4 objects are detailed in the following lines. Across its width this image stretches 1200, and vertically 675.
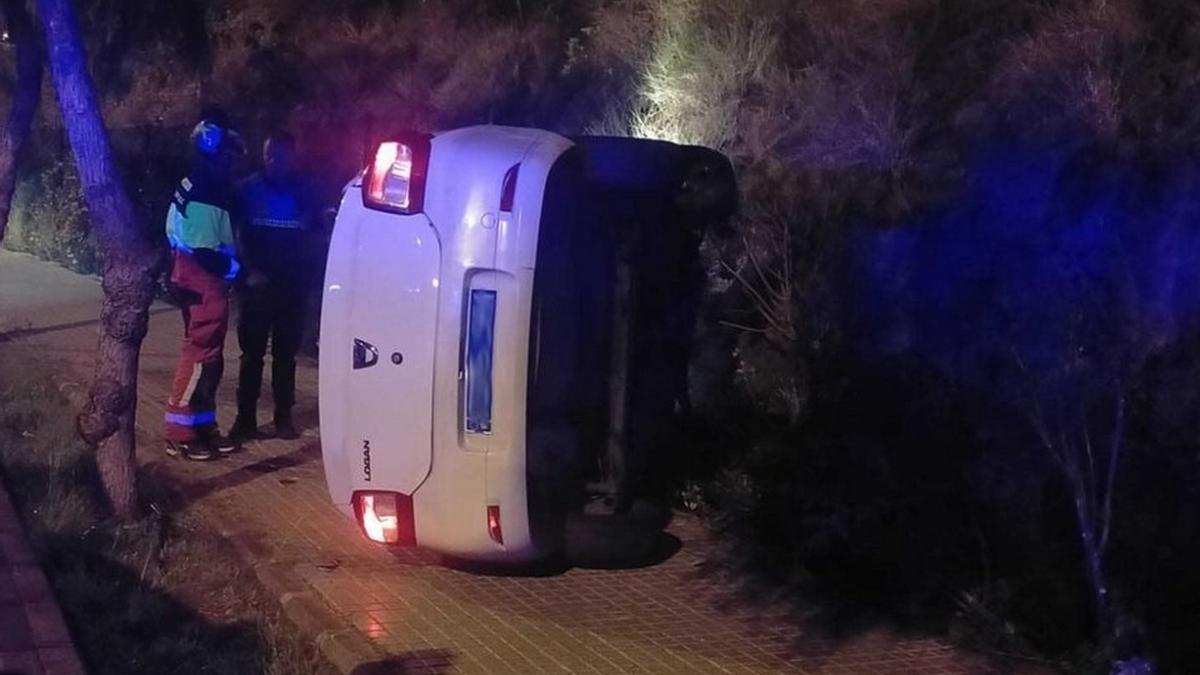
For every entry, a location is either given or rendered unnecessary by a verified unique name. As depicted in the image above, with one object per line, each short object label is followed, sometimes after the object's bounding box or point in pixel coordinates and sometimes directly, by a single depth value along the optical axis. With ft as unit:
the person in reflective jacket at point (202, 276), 27.81
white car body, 20.10
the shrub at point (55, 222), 57.72
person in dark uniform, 29.22
